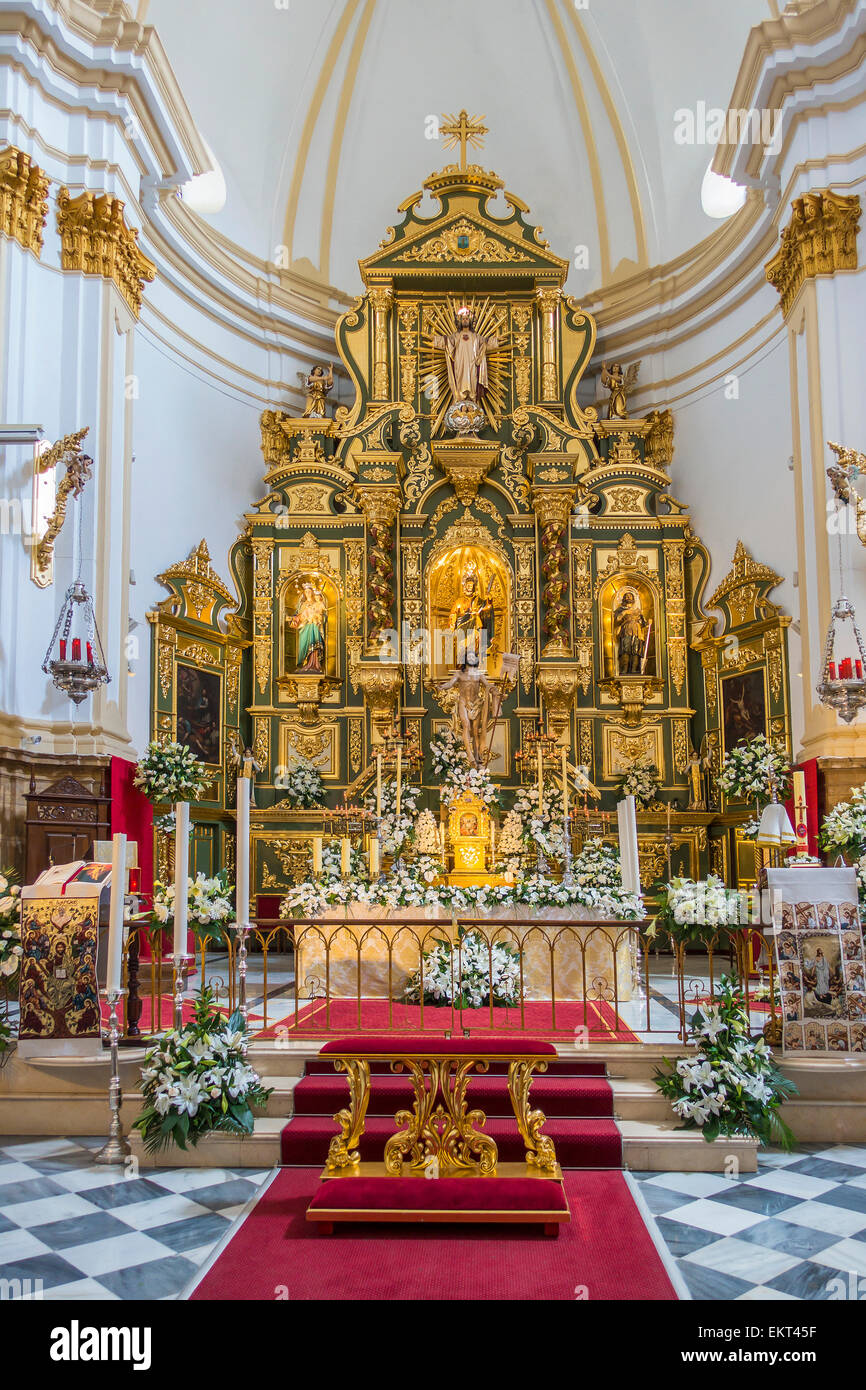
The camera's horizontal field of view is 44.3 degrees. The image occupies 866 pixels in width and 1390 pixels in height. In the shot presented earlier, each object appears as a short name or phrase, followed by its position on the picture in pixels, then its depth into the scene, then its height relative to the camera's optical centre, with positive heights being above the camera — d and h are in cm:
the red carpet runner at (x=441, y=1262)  450 -200
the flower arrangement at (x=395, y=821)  1159 -4
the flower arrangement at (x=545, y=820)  1178 -5
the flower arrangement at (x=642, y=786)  1656 +45
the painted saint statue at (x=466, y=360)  1739 +747
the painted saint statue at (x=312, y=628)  1720 +308
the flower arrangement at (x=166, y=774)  1266 +54
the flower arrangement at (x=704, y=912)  738 -68
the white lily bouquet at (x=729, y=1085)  640 -165
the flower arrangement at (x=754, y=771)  1293 +52
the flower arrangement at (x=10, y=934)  724 -78
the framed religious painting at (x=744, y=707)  1534 +157
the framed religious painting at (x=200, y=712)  1568 +162
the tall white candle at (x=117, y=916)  631 -58
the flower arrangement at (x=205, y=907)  775 -64
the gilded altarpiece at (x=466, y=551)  1697 +435
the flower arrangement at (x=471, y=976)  888 -134
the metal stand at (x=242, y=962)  699 -97
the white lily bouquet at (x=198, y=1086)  625 -159
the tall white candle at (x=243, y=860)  717 -28
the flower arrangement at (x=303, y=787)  1666 +49
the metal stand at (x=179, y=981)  658 -101
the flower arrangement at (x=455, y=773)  1248 +56
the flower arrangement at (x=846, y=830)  895 -14
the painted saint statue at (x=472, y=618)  1706 +321
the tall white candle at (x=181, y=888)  659 -43
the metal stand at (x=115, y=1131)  634 -186
